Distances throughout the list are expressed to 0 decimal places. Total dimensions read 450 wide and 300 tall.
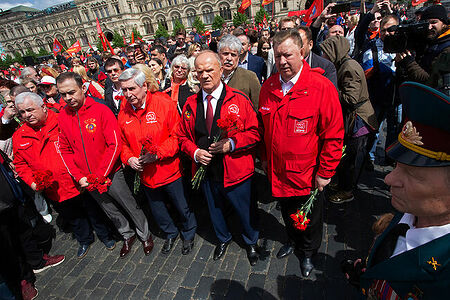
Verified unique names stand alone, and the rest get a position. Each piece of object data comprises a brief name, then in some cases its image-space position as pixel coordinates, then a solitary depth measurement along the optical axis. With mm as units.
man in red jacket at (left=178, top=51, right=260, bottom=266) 2588
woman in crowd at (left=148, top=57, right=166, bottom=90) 5035
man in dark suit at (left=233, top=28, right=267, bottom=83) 4738
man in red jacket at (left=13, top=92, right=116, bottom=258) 3104
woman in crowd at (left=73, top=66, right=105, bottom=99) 5250
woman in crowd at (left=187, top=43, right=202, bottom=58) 5688
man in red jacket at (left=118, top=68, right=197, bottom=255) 2920
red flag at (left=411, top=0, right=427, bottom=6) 8833
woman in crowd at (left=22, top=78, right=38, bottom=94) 5614
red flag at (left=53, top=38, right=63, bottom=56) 17544
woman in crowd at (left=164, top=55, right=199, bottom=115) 3748
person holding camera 2861
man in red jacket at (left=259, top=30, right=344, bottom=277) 2230
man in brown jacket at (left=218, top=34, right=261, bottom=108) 3643
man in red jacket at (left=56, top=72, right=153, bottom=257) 3043
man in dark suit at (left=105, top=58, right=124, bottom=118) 4645
